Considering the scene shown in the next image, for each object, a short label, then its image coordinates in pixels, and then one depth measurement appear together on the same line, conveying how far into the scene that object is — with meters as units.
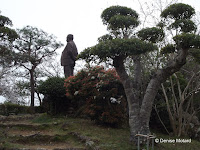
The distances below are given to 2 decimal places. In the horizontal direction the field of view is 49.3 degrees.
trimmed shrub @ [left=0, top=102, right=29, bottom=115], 12.55
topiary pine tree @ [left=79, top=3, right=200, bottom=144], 6.14
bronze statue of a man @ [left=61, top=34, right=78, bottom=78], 12.66
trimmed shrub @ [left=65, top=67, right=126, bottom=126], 8.89
